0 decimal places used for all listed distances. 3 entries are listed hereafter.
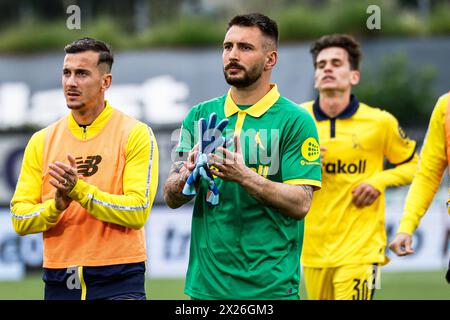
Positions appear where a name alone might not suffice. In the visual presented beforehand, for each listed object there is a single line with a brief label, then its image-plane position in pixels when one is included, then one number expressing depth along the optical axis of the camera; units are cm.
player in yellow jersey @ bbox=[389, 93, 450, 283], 1260
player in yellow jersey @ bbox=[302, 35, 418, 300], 1578
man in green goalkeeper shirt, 1121
